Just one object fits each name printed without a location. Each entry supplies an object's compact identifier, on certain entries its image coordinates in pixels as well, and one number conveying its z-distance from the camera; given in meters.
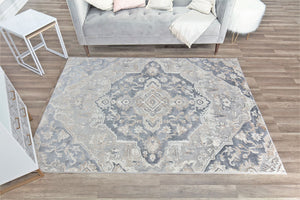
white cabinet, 1.58
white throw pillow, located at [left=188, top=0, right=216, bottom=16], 2.98
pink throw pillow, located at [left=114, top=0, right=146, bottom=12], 2.96
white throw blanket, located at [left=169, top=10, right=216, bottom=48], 2.84
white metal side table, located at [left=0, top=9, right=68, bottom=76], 2.47
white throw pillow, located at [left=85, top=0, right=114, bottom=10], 2.87
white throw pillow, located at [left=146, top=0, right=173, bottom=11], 3.02
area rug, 2.05
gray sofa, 2.86
